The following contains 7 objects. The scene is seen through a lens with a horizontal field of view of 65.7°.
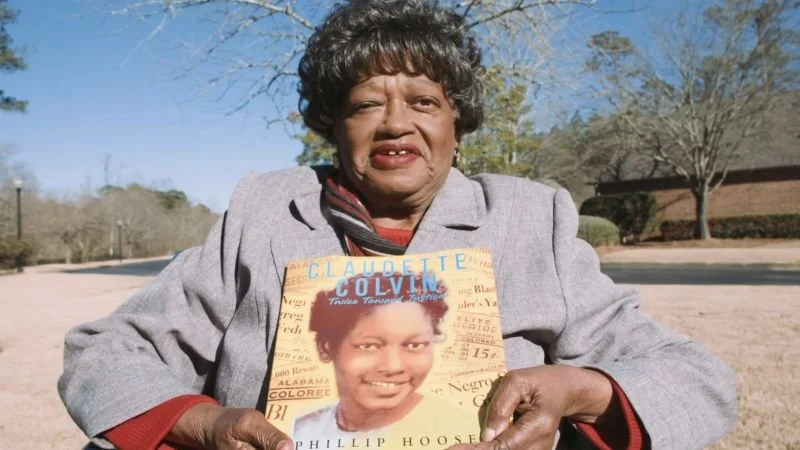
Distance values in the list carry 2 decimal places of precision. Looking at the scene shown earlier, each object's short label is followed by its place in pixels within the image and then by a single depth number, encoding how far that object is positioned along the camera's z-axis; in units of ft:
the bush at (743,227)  77.77
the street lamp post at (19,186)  75.86
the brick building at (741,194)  83.97
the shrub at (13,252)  73.77
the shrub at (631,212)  89.66
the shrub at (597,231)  75.05
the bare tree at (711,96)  69.67
